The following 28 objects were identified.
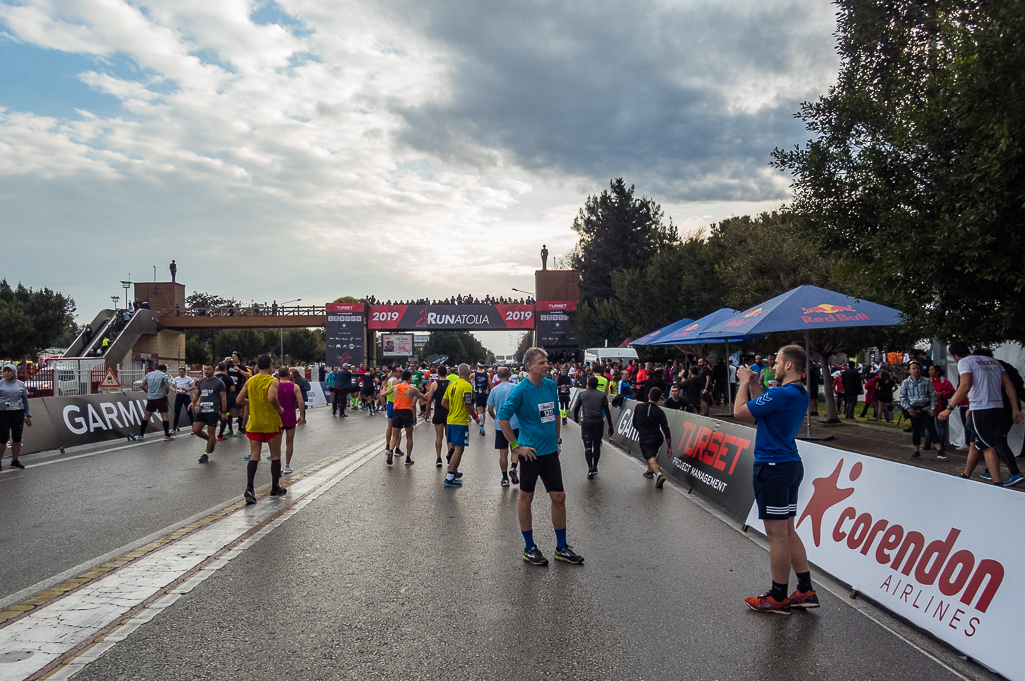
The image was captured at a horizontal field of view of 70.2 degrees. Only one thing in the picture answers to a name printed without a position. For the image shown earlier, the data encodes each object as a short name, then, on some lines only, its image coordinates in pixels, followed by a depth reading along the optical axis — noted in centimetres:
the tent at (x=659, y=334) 2117
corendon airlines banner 382
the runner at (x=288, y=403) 955
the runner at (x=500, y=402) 997
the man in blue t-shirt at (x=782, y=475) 468
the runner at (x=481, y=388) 2214
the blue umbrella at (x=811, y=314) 1219
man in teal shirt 595
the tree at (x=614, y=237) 6550
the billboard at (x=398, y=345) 7019
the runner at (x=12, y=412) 1145
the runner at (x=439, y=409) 1201
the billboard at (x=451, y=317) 5553
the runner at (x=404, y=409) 1218
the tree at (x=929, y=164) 798
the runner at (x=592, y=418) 1089
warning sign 2159
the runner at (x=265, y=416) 856
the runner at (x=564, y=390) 2120
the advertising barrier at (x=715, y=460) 782
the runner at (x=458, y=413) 1017
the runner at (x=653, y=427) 1052
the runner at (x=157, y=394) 1580
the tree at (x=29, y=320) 5072
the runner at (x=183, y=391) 1678
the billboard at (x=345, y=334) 5312
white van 3456
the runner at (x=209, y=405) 1310
